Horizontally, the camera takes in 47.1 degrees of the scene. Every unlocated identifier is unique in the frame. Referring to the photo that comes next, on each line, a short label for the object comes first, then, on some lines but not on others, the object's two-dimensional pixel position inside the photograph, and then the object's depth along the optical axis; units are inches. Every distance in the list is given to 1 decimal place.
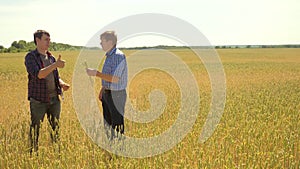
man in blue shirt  187.0
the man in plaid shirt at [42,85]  184.7
